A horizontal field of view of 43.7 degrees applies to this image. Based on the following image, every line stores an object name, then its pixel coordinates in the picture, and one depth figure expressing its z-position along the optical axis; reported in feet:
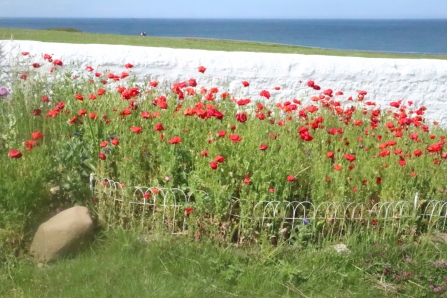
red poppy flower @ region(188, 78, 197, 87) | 18.52
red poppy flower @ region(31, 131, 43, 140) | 14.38
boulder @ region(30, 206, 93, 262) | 13.35
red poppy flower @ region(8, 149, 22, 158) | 13.48
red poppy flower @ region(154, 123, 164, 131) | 14.27
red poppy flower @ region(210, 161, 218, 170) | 13.49
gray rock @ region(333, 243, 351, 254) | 13.57
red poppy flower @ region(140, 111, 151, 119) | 15.03
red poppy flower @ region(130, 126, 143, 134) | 14.43
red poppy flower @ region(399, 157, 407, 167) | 15.19
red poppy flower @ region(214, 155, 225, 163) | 13.53
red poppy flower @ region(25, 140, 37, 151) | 14.70
